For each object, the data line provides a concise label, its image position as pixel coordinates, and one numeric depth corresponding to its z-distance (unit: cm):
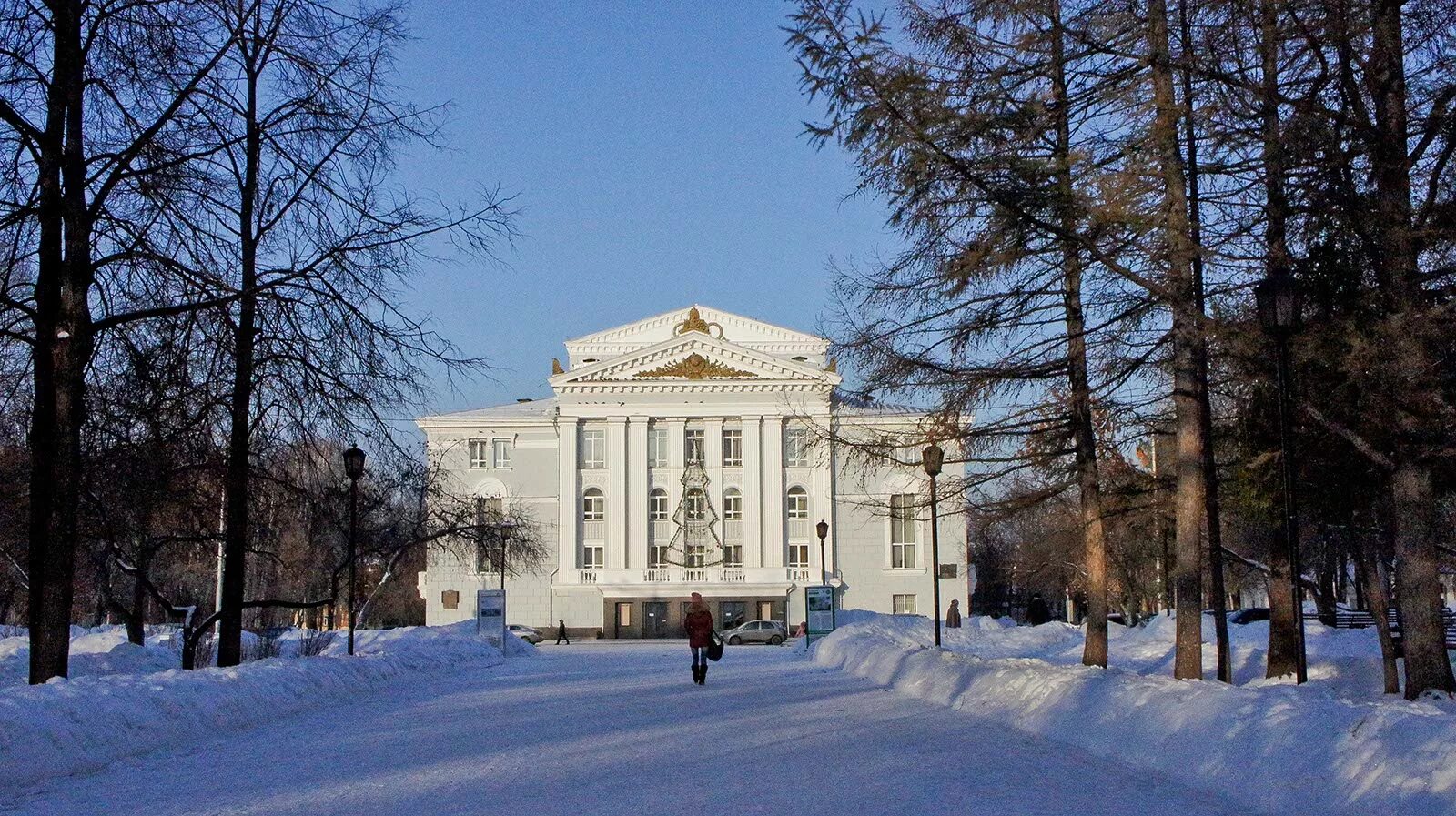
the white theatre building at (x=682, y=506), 7206
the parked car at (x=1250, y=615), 5465
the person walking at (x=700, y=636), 2181
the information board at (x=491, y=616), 4034
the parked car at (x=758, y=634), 5891
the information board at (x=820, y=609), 4209
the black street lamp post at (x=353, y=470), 2053
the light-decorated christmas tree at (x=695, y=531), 7300
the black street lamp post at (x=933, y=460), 1978
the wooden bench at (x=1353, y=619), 4131
